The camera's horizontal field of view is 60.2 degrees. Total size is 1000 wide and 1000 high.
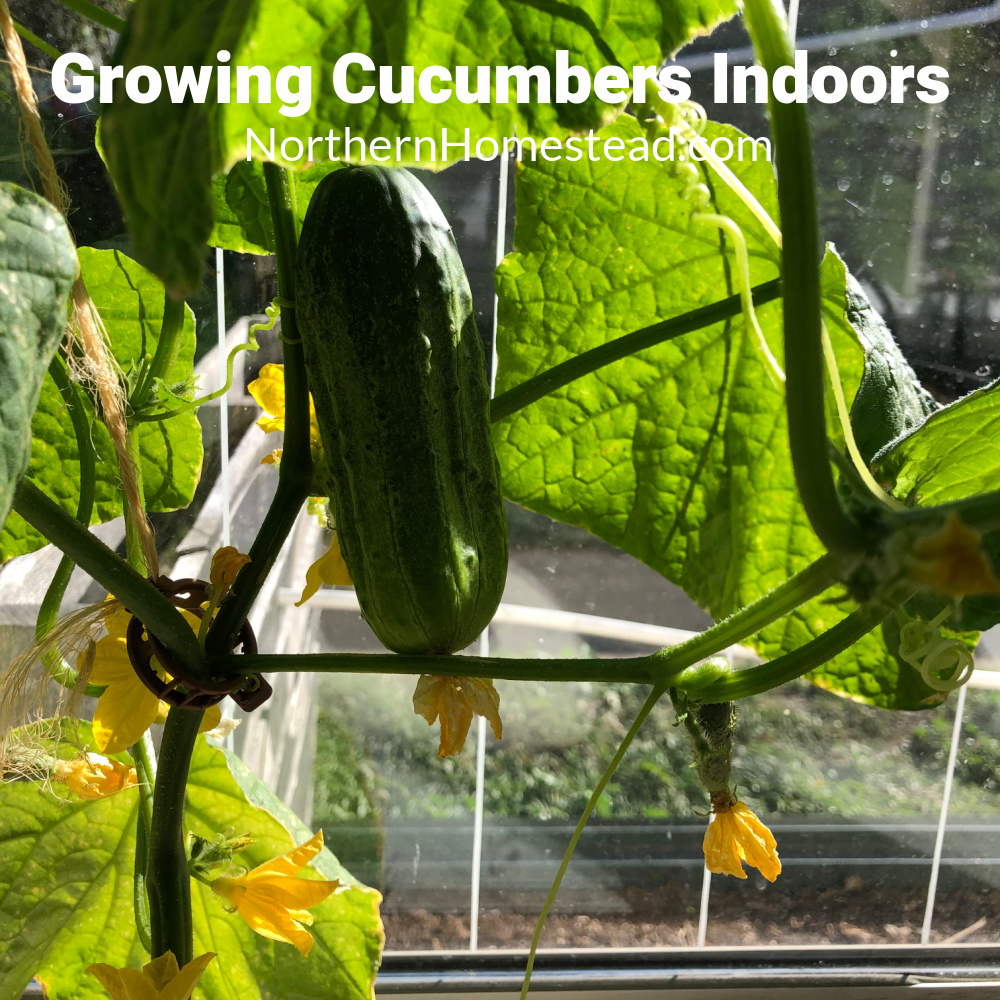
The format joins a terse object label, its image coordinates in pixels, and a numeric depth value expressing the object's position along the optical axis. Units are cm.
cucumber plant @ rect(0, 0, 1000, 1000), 30
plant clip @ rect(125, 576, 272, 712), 42
